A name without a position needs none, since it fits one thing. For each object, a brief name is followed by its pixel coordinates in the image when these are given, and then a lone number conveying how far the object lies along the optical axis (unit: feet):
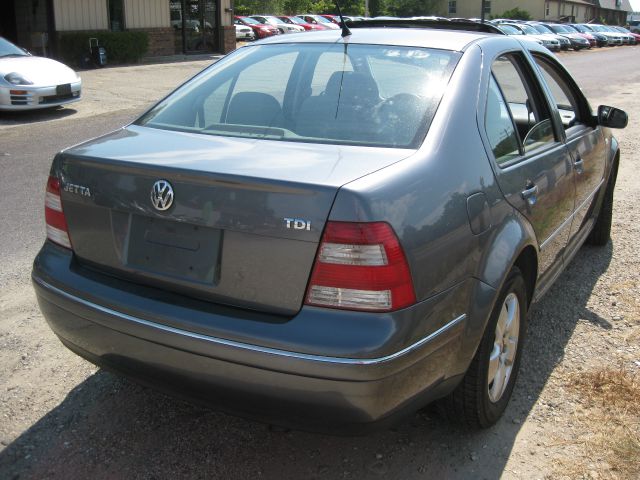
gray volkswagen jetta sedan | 7.46
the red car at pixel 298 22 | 129.70
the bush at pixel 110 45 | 67.26
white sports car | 36.17
